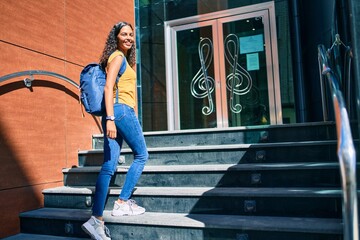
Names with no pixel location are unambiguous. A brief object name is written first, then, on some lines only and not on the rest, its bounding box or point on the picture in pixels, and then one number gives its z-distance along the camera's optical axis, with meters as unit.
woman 2.21
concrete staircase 2.10
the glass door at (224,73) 4.96
